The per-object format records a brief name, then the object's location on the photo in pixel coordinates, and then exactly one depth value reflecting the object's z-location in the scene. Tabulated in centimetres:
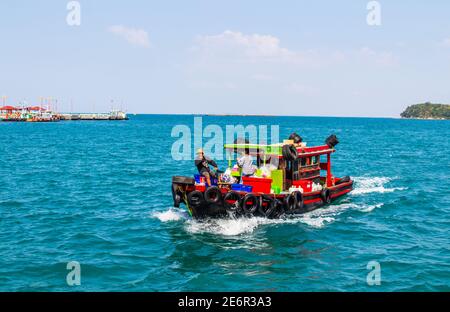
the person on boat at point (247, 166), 2014
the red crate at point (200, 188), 1860
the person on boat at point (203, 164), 1898
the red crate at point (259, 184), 1975
